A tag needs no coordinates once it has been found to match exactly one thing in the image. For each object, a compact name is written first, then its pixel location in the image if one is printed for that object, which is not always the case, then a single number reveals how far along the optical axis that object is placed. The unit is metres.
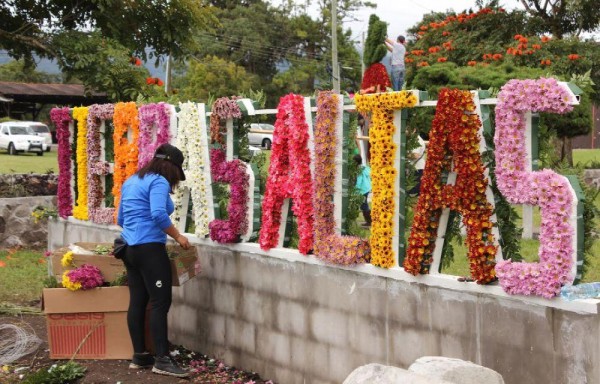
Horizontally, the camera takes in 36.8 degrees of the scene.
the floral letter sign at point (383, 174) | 6.41
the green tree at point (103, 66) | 14.17
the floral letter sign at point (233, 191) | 8.00
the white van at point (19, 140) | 42.53
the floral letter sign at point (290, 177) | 7.20
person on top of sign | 14.35
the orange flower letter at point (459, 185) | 5.68
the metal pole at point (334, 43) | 35.78
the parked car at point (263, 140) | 37.59
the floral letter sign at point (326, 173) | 6.90
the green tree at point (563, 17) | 23.64
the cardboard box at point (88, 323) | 8.05
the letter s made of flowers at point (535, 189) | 5.16
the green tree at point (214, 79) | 53.28
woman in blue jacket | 7.50
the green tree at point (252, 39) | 64.56
